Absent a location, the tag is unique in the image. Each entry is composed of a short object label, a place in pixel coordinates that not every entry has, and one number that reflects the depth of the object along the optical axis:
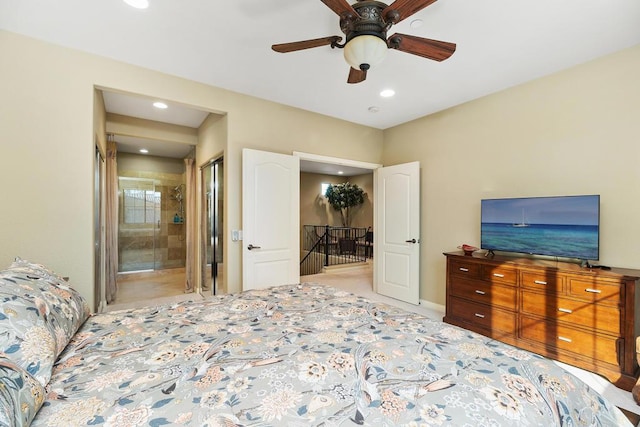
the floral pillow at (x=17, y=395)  0.70
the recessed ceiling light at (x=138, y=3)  1.96
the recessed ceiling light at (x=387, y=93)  3.32
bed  0.85
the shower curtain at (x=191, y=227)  4.82
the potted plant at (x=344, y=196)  8.86
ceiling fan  1.61
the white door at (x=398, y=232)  4.18
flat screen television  2.58
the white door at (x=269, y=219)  3.34
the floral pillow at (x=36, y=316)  0.97
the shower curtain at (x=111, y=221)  4.12
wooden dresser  2.24
